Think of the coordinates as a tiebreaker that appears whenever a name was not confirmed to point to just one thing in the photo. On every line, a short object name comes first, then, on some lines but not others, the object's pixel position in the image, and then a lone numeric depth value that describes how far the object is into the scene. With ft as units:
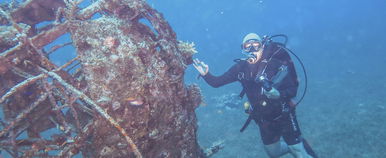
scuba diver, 18.87
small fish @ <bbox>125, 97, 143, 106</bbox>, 9.70
